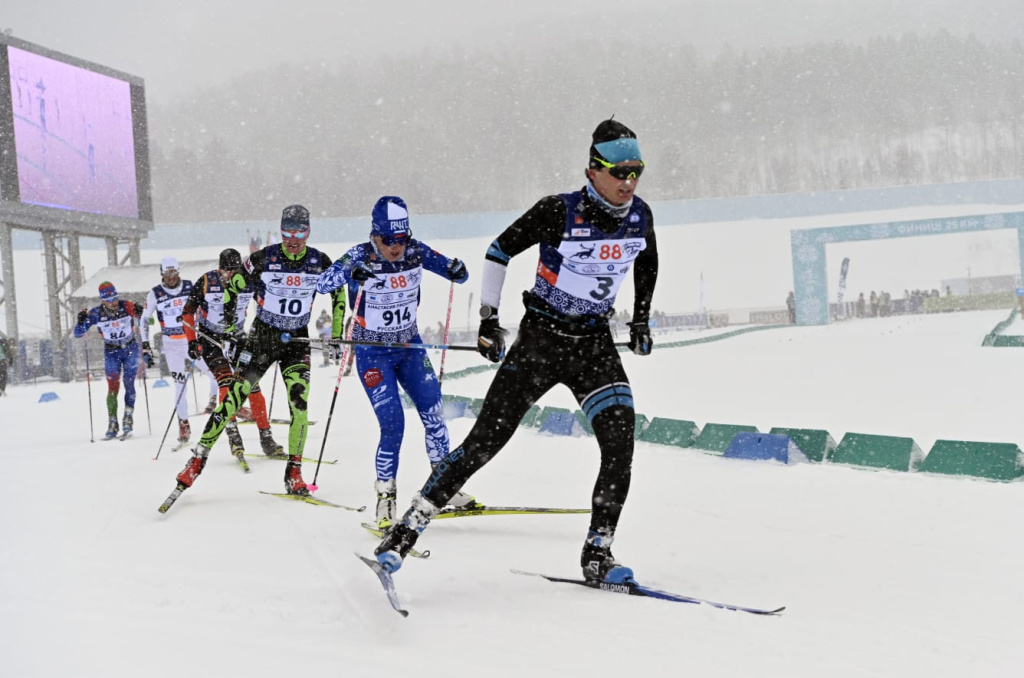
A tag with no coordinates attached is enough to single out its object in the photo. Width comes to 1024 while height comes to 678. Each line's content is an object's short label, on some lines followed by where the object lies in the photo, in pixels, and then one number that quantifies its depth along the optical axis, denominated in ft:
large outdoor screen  212.02
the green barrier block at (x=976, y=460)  40.16
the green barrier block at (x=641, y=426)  61.03
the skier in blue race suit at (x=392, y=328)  39.45
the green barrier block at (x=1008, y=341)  121.49
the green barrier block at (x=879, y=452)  44.32
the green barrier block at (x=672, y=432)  57.47
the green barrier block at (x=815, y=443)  48.16
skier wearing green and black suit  47.60
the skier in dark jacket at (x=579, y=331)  26.63
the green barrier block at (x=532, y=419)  72.38
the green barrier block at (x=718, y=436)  53.57
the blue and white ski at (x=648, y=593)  23.89
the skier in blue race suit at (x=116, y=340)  82.33
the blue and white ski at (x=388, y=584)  23.75
